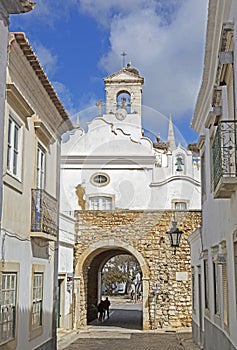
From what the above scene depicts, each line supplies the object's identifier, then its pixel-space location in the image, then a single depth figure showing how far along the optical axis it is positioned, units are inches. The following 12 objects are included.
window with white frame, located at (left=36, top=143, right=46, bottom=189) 435.7
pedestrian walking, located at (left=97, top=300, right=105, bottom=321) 946.1
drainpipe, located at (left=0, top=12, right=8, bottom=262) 244.5
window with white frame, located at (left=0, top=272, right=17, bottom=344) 334.3
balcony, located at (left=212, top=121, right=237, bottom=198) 267.1
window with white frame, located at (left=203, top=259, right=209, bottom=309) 496.4
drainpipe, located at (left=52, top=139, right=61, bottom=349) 490.5
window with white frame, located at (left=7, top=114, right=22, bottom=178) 352.8
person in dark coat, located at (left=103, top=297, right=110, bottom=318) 979.9
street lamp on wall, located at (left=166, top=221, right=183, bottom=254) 621.0
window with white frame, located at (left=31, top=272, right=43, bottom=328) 417.7
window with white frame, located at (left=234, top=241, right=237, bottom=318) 311.8
